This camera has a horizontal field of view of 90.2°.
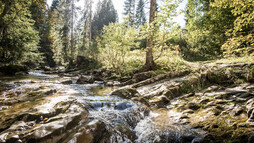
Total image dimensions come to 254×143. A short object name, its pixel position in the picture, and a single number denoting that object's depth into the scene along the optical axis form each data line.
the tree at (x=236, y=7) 3.32
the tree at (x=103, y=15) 47.72
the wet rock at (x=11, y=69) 11.16
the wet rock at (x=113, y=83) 9.18
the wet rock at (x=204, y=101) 4.28
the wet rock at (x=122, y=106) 4.41
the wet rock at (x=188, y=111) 3.96
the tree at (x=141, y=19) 9.32
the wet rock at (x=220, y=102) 3.90
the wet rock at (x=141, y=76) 8.33
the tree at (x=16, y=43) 11.50
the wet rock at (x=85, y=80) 9.77
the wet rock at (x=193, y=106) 4.15
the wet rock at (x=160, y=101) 5.14
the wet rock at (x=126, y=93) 5.91
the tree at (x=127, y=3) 41.66
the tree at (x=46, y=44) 29.88
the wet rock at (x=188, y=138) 2.71
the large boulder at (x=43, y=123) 1.99
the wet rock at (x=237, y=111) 3.16
